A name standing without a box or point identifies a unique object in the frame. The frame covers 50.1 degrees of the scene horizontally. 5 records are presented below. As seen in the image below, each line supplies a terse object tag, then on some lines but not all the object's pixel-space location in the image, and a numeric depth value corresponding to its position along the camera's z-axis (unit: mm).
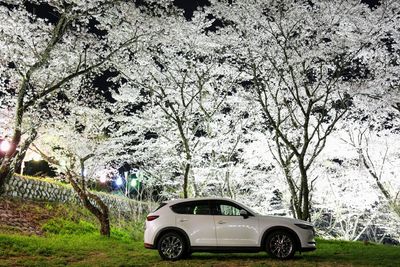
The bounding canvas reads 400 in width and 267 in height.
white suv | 10828
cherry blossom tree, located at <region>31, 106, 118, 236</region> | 18531
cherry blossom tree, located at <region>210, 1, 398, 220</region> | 17969
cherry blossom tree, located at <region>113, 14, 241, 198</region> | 20844
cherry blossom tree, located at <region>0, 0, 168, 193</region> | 14688
